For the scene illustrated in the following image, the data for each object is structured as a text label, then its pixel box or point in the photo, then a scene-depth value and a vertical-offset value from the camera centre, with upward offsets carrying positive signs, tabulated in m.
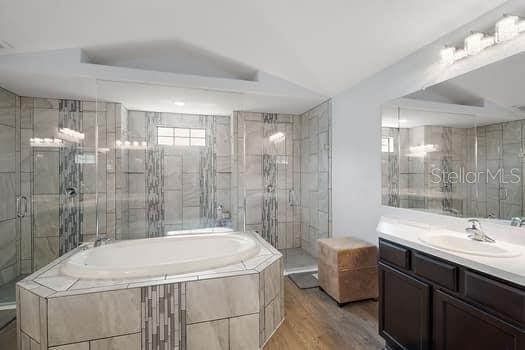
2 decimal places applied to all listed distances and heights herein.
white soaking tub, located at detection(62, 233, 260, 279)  1.85 -0.74
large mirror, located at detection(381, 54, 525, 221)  1.60 +0.21
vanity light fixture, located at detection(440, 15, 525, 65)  1.51 +0.88
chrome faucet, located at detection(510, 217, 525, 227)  1.54 -0.31
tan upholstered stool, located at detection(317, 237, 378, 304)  2.51 -1.00
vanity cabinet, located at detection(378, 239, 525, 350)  1.13 -0.72
